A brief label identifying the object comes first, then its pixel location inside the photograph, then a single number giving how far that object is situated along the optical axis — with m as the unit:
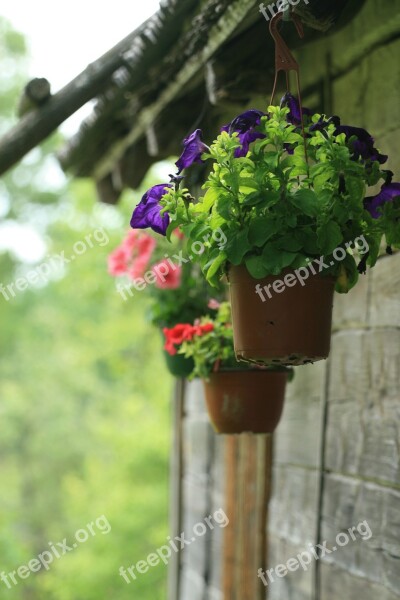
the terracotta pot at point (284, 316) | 4.46
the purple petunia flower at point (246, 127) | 4.45
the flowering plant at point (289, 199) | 4.23
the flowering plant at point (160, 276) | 7.57
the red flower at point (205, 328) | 6.22
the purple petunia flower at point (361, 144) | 4.35
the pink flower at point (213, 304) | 6.61
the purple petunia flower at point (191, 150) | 4.66
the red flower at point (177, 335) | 6.25
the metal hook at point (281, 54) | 4.62
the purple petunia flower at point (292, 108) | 4.54
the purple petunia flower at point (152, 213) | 4.60
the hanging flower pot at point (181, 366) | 7.50
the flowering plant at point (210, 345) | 6.14
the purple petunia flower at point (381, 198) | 4.37
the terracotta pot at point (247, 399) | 6.06
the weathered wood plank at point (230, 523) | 7.87
